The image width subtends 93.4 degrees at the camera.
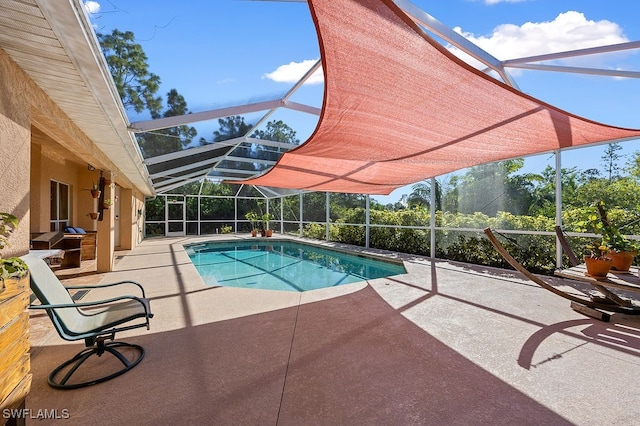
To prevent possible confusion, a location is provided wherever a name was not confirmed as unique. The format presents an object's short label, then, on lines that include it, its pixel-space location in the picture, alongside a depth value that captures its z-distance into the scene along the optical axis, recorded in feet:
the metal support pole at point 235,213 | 60.70
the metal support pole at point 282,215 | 55.45
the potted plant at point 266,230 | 50.15
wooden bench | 22.81
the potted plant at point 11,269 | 5.21
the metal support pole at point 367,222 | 37.40
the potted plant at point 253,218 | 50.77
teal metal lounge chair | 7.57
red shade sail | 6.64
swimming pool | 25.00
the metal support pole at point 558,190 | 20.27
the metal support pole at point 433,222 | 29.12
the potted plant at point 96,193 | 20.73
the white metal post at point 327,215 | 42.84
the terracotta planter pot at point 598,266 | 11.51
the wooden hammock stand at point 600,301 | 12.54
